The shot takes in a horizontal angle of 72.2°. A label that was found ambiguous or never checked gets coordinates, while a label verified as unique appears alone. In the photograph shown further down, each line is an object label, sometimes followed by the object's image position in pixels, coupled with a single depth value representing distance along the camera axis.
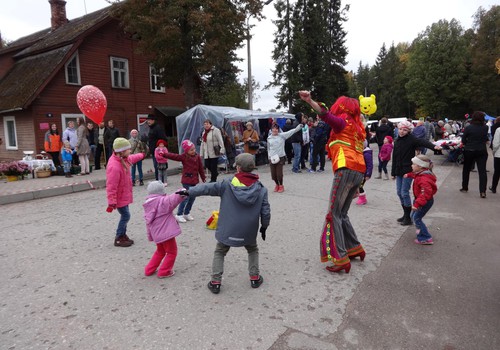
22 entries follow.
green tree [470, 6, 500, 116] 42.94
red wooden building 17.00
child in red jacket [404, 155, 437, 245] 4.69
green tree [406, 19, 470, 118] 46.34
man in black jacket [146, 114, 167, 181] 10.07
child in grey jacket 3.39
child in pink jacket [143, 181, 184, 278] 3.82
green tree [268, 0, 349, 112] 30.62
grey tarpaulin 13.28
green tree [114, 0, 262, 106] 15.34
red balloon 9.41
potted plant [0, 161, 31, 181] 11.66
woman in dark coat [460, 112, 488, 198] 7.93
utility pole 18.53
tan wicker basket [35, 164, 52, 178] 12.16
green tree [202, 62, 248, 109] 23.49
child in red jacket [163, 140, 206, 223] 6.24
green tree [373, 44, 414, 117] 61.16
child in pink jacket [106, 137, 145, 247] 4.73
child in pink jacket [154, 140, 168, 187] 5.75
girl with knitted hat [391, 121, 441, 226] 5.74
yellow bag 5.71
